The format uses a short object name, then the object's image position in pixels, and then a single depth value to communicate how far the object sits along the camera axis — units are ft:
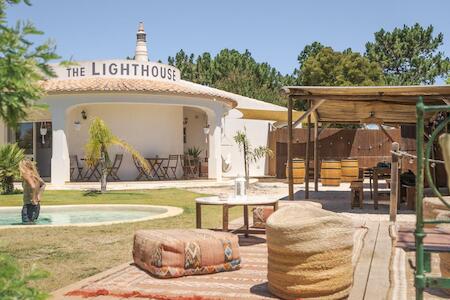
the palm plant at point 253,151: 76.11
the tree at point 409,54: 155.53
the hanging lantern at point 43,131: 77.36
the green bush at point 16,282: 8.82
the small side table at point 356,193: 43.65
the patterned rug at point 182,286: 17.97
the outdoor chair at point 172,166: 77.09
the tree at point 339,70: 127.34
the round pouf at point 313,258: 17.26
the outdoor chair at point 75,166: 73.56
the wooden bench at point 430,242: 12.92
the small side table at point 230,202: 27.81
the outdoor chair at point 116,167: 73.00
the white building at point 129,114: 69.67
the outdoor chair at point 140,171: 73.92
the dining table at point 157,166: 75.06
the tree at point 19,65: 9.10
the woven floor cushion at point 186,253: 20.49
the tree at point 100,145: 58.34
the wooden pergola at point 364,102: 40.24
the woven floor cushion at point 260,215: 32.37
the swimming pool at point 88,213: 43.02
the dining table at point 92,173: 73.00
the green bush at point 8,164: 59.16
